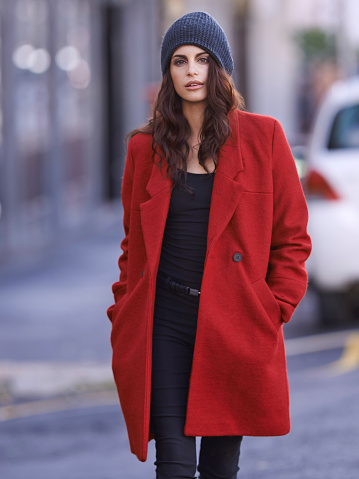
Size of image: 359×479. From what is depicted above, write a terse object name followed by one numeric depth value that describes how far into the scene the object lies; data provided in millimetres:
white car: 11445
